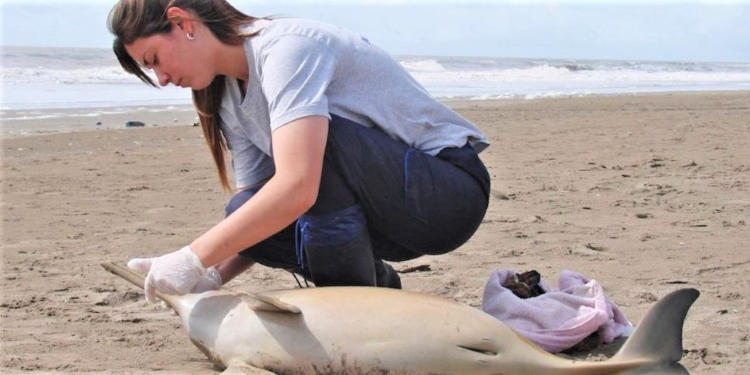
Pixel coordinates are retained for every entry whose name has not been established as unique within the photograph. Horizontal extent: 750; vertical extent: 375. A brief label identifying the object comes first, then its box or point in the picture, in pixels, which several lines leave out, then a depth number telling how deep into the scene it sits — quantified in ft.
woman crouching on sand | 9.35
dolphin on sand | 9.12
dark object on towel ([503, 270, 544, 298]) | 11.28
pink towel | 10.53
